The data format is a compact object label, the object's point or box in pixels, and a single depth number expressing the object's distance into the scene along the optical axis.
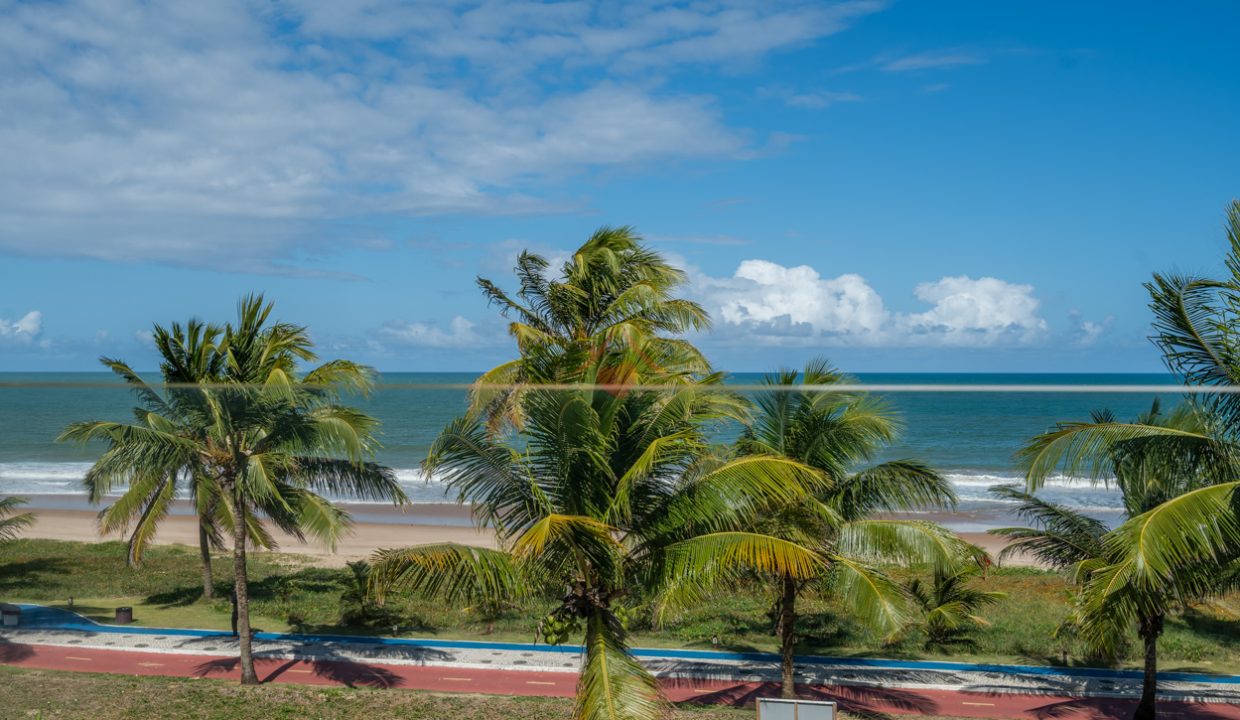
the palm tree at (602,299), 9.95
